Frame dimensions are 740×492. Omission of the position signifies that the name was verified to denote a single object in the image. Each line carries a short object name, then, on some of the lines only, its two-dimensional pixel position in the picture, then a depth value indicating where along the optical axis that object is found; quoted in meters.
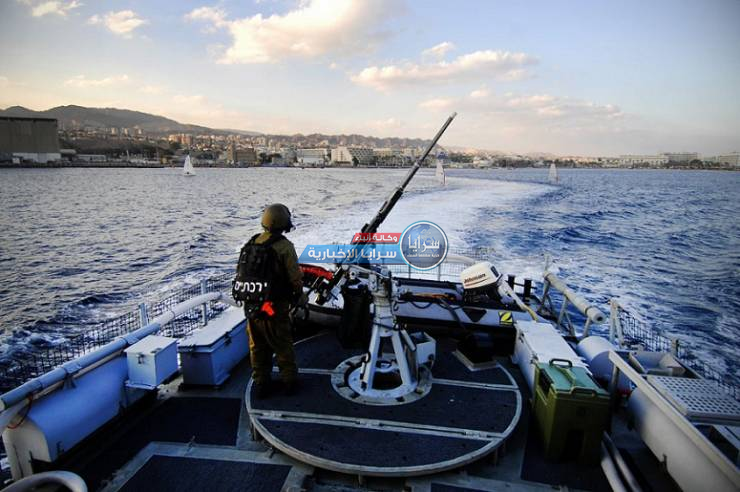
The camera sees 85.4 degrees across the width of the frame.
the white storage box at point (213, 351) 4.62
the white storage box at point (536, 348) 4.33
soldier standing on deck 3.89
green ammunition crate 3.41
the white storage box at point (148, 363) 4.00
